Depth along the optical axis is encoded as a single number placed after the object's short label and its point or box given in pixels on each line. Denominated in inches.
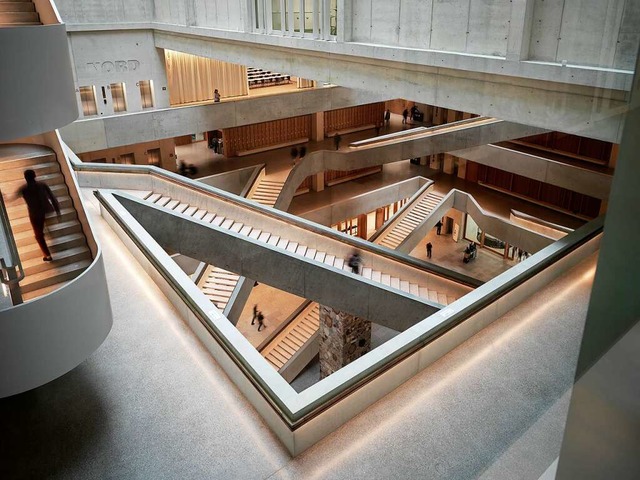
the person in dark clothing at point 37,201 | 232.8
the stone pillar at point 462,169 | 960.9
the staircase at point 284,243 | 465.7
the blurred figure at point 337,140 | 929.6
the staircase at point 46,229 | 214.8
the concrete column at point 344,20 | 399.2
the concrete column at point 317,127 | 966.4
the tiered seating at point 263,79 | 862.5
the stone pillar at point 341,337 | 559.2
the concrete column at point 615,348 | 47.2
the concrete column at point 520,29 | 287.4
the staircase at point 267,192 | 792.3
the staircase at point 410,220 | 830.5
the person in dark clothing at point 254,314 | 698.8
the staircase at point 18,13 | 281.1
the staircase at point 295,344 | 639.8
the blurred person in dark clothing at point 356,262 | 490.0
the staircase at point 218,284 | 578.7
